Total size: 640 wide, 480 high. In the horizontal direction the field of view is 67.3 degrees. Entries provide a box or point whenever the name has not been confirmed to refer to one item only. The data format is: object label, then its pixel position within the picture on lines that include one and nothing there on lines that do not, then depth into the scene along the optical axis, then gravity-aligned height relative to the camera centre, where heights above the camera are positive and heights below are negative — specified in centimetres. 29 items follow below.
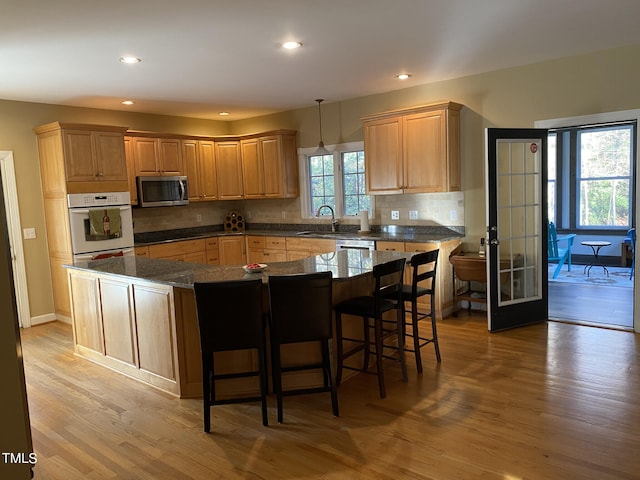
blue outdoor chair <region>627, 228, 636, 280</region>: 726 -83
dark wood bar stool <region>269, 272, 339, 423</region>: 294 -69
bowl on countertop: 345 -46
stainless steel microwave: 630 +23
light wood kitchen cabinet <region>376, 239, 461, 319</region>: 517 -85
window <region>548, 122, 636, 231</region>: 834 +16
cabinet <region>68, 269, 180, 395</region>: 351 -93
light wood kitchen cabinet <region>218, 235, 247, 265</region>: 699 -66
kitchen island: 339 -79
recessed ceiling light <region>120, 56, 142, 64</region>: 400 +126
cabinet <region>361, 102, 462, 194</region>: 521 +53
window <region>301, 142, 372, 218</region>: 647 +25
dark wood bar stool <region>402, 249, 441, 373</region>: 356 -75
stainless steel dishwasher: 564 -54
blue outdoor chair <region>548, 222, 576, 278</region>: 733 -98
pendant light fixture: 630 +68
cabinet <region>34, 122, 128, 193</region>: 531 +64
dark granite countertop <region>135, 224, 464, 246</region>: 554 -43
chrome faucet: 668 -26
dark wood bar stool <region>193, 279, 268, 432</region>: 286 -71
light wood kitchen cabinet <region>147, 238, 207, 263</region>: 619 -57
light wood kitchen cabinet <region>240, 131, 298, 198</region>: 686 +55
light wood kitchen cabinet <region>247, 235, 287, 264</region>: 663 -65
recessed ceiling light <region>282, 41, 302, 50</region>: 379 +125
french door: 467 -36
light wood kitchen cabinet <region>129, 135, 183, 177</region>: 627 +72
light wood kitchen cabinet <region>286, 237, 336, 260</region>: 611 -59
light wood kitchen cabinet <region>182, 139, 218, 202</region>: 690 +55
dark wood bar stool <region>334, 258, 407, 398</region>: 328 -79
